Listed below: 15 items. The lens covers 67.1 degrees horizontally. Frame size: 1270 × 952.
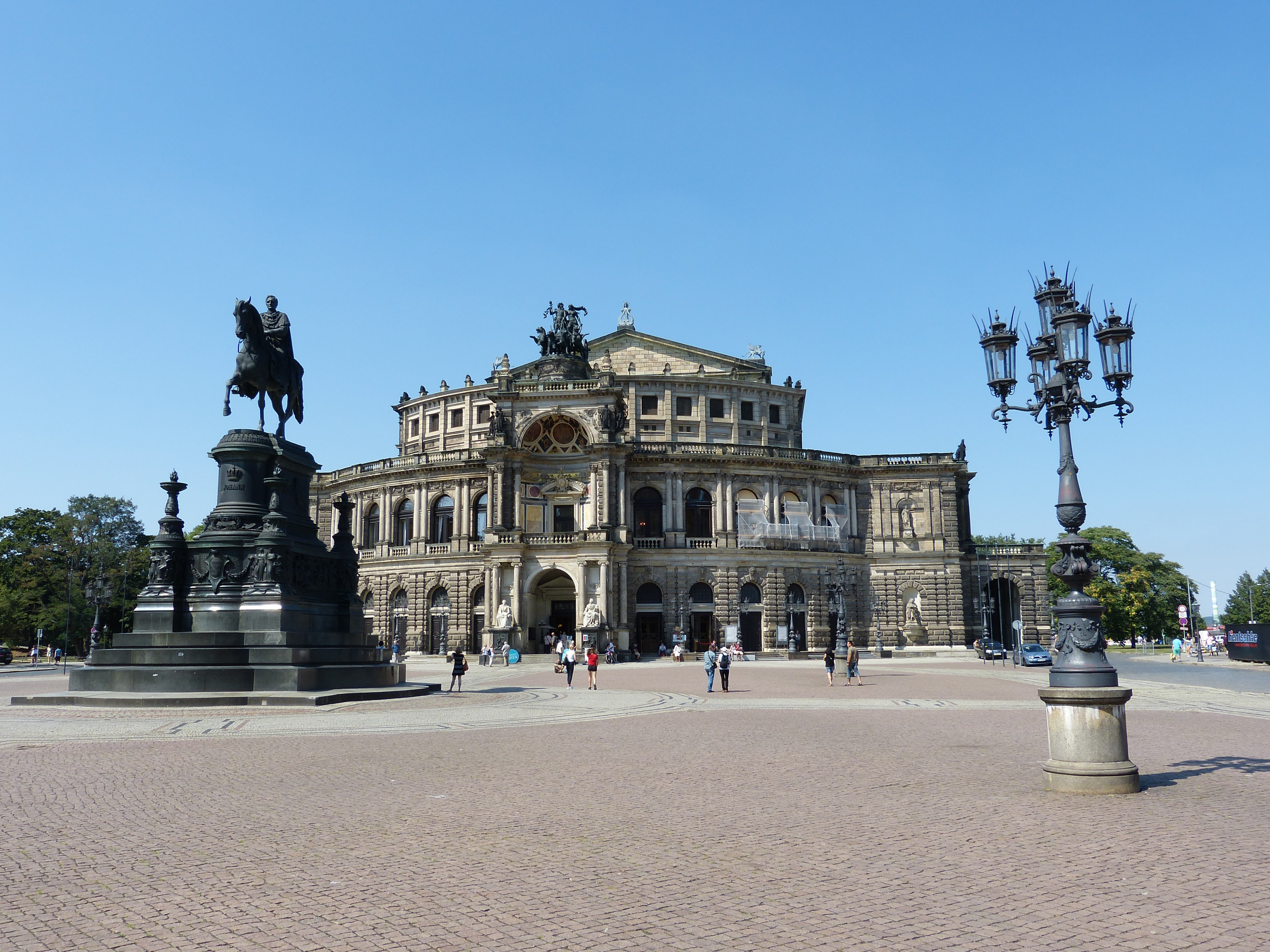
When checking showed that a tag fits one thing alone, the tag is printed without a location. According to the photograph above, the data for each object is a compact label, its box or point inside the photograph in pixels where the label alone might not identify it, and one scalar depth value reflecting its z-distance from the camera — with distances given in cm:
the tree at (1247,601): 12525
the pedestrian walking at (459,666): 2858
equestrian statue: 2483
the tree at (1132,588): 9200
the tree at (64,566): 7119
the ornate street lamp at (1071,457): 1073
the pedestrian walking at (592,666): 3114
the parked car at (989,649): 5757
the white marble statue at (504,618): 5912
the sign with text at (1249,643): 5300
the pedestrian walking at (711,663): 3047
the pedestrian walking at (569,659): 3544
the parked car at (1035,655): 5088
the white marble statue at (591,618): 5766
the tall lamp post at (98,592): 6894
